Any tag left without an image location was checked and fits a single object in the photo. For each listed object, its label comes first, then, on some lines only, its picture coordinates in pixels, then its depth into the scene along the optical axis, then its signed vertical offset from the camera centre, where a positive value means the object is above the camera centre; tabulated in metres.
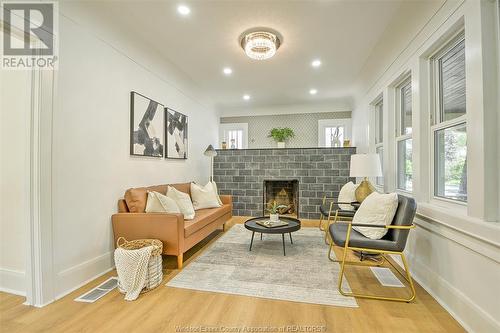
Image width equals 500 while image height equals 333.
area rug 2.12 -1.14
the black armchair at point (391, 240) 2.08 -0.68
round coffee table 2.95 -0.79
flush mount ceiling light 2.72 +1.50
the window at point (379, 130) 3.93 +0.65
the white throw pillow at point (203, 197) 3.95 -0.50
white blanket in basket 2.08 -0.90
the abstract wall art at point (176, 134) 3.81 +0.61
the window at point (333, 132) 5.60 +0.88
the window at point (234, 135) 6.16 +0.90
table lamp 3.27 +0.02
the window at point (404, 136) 2.98 +0.41
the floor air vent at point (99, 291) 2.02 -1.13
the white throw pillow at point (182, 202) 3.17 -0.46
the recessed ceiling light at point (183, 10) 2.34 +1.63
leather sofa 2.56 -0.63
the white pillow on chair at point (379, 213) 2.30 -0.47
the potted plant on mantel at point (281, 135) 5.72 +0.83
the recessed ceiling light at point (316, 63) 3.54 +1.63
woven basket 2.18 -0.90
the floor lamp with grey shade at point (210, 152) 4.79 +0.34
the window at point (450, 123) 1.95 +0.39
